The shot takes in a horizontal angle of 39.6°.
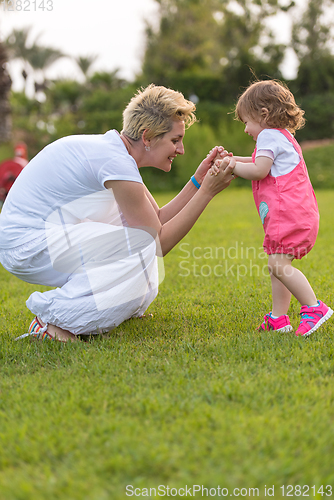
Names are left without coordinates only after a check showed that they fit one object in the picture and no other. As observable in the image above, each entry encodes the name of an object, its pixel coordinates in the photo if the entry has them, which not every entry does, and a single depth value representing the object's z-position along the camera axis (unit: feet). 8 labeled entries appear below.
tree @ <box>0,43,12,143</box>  44.28
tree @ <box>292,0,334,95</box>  74.08
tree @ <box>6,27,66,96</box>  108.17
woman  8.52
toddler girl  8.30
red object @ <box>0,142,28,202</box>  35.29
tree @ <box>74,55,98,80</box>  116.90
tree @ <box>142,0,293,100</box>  74.13
